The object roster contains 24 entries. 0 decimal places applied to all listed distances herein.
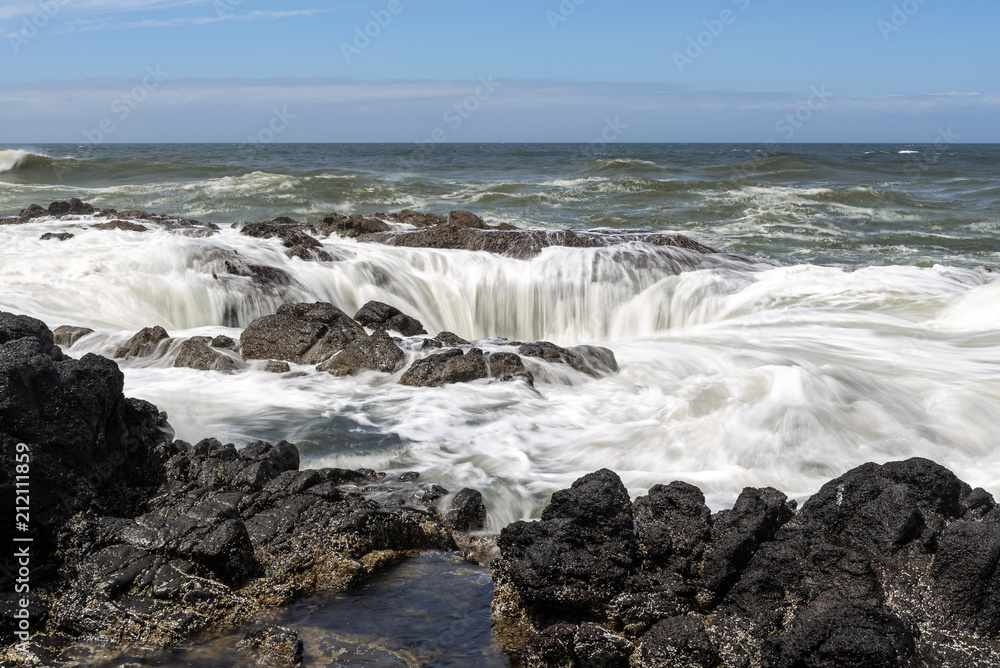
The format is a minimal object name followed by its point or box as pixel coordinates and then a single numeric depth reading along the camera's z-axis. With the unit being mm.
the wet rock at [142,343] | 8141
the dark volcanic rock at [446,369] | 7274
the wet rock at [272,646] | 3291
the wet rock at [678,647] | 3174
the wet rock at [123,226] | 12484
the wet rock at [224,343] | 8125
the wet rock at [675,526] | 3680
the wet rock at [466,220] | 14211
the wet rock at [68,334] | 8531
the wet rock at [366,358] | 7594
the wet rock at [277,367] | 7695
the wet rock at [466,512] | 4660
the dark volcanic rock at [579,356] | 7879
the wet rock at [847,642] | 2887
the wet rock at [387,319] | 8922
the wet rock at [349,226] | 13508
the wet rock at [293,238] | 11523
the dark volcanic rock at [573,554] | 3529
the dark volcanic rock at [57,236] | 11830
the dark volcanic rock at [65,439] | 4020
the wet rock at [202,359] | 7723
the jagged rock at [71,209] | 14906
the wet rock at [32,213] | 14508
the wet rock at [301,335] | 8008
